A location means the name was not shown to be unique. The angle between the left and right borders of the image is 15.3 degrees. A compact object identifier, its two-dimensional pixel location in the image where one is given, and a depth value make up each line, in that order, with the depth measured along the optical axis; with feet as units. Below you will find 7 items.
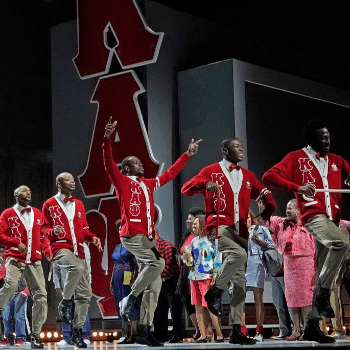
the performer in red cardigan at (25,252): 46.41
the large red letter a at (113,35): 61.69
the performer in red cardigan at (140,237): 40.45
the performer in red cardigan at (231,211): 37.61
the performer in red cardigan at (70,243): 43.88
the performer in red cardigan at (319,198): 34.64
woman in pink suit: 46.66
